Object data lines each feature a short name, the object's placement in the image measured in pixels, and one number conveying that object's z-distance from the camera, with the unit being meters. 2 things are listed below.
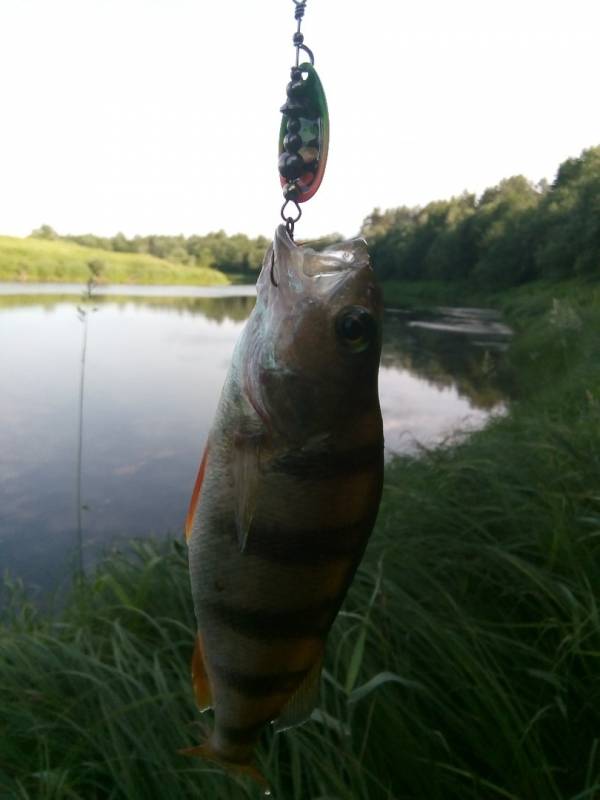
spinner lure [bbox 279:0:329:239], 0.19
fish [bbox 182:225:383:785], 0.15
